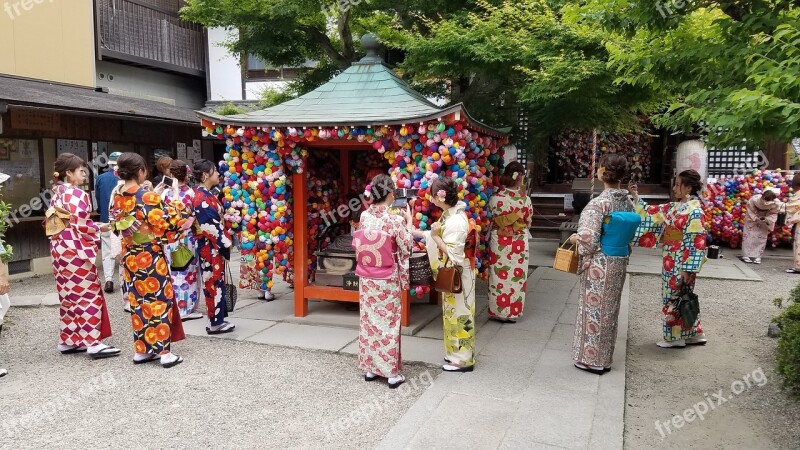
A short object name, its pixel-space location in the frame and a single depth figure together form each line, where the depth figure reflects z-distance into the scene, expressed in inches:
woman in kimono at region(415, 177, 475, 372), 185.0
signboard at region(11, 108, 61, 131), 353.7
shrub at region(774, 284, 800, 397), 171.2
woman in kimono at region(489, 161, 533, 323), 255.9
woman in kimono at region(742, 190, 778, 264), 444.1
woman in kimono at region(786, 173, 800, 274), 397.4
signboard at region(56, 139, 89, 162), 390.0
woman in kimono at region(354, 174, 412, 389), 181.3
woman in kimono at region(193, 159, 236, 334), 225.3
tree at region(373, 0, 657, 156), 281.7
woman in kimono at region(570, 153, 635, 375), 188.9
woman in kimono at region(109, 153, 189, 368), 191.2
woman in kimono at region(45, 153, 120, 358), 203.3
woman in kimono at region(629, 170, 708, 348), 214.4
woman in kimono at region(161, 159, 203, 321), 238.2
